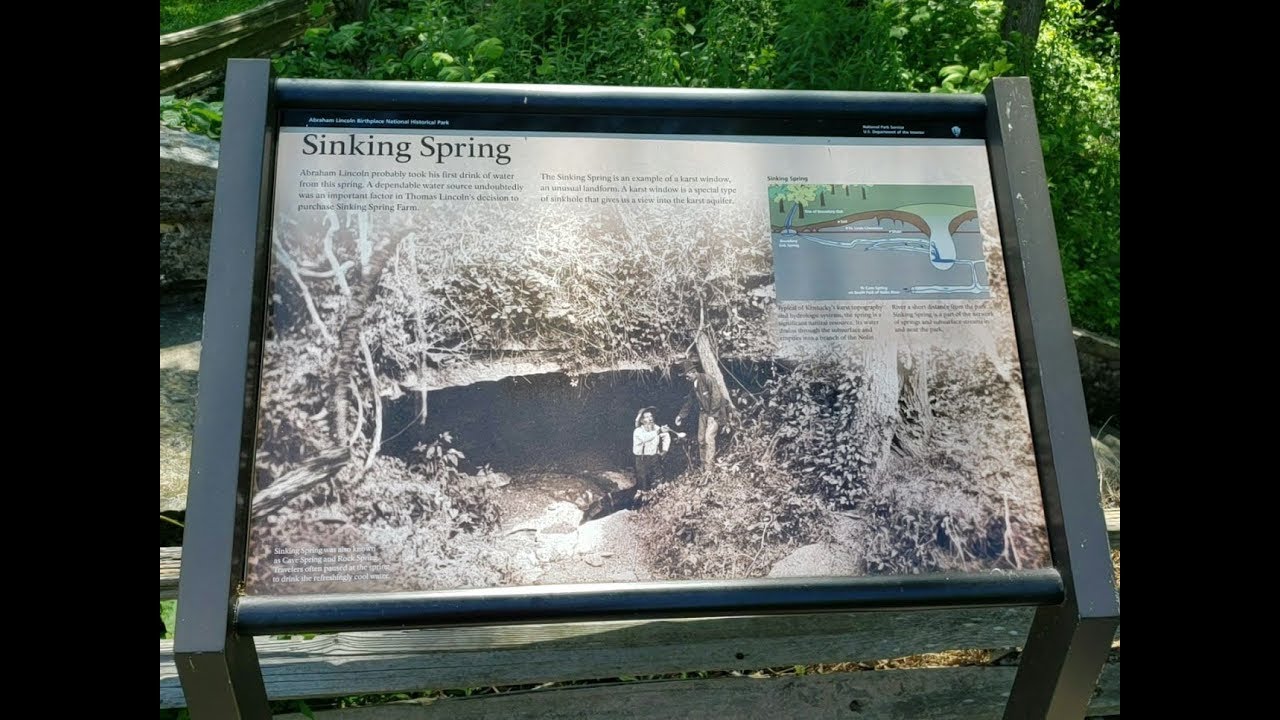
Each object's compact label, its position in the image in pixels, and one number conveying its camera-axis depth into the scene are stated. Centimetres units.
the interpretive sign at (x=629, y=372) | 194
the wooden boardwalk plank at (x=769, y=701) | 276
